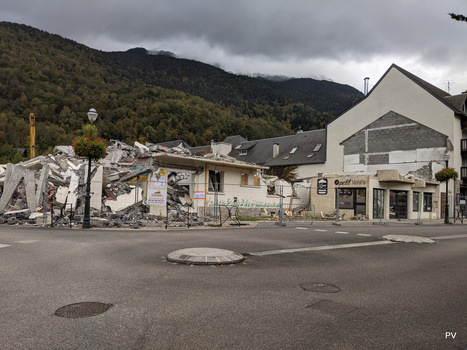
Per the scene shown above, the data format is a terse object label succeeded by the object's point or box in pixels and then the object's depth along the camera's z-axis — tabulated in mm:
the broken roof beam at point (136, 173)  22902
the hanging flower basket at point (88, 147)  16312
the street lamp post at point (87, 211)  15836
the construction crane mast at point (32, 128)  44759
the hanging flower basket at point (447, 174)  28672
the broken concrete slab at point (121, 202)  20453
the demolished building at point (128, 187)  18578
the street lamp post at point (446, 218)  27809
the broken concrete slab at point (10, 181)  20500
